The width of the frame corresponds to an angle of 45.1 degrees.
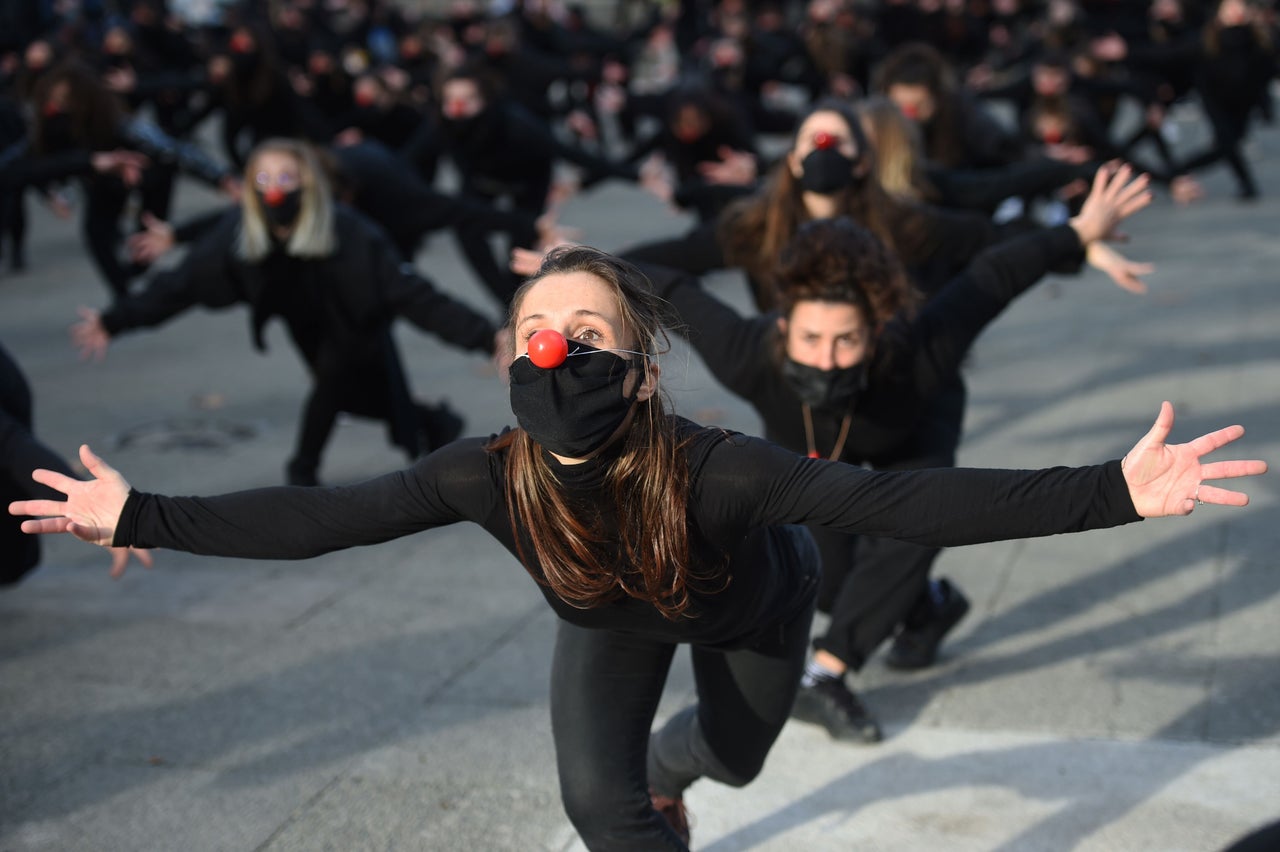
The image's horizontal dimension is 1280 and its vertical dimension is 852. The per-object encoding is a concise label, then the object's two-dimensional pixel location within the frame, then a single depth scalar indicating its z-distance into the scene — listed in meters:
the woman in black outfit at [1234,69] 13.07
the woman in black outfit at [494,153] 9.25
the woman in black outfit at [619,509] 2.66
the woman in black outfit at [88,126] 9.43
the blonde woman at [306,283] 5.99
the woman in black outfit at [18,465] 4.03
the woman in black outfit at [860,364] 3.92
